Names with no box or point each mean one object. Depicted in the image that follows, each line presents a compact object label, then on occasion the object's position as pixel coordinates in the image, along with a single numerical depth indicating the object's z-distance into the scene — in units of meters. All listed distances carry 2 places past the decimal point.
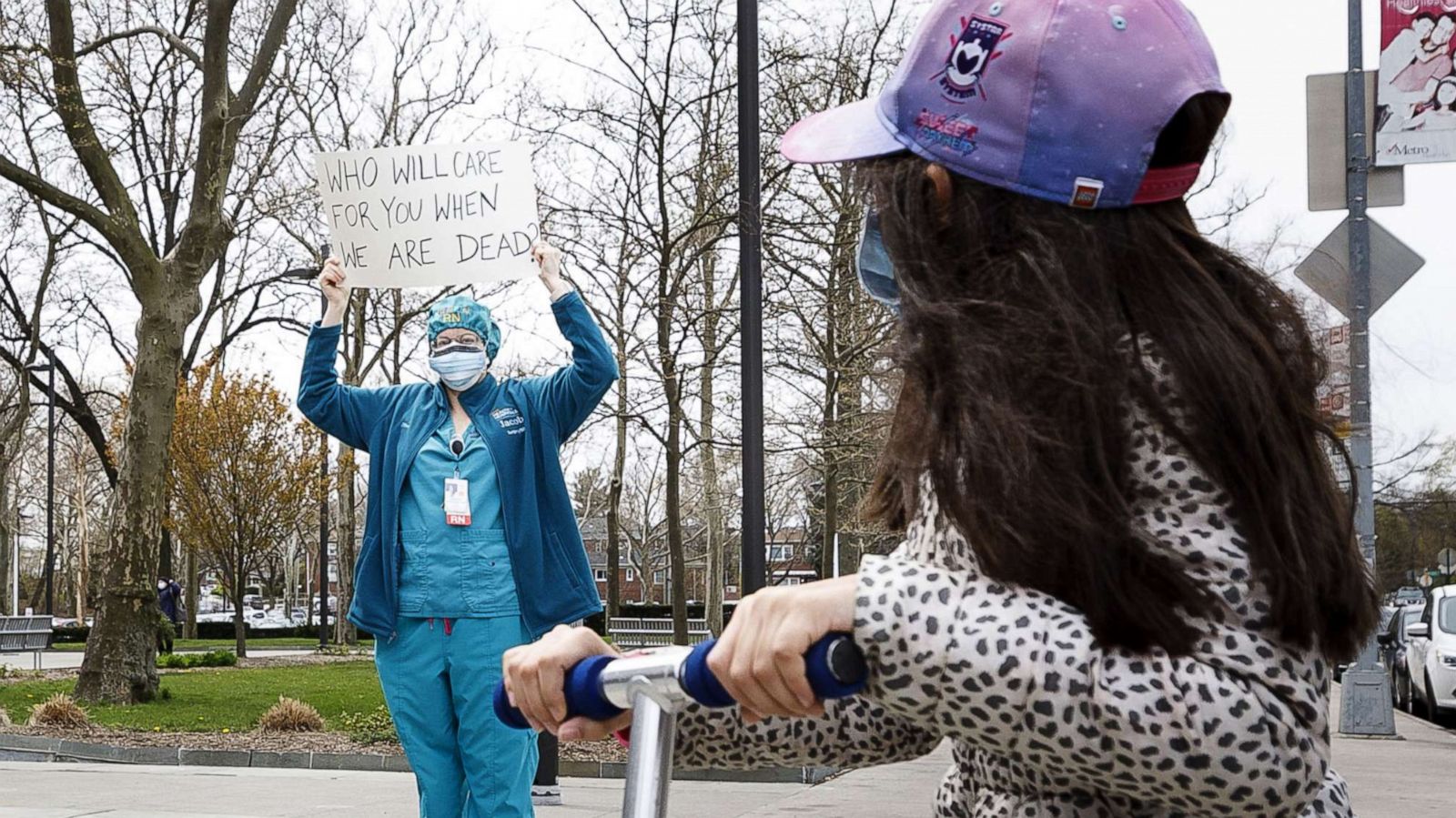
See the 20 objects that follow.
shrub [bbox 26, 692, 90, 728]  13.29
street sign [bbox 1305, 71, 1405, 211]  14.64
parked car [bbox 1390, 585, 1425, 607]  44.59
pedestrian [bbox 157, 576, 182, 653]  28.26
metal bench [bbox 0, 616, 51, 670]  26.94
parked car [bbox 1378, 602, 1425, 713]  19.25
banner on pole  13.16
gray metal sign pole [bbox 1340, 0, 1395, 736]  14.47
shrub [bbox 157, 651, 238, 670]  25.78
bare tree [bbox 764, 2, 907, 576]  16.70
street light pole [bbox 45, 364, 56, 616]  44.24
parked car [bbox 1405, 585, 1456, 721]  17.38
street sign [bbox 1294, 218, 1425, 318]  13.83
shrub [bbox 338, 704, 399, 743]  12.01
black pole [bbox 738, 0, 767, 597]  9.79
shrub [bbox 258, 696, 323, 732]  13.10
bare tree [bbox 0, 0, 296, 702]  14.98
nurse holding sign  5.21
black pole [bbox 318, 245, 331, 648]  34.53
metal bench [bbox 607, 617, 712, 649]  23.12
